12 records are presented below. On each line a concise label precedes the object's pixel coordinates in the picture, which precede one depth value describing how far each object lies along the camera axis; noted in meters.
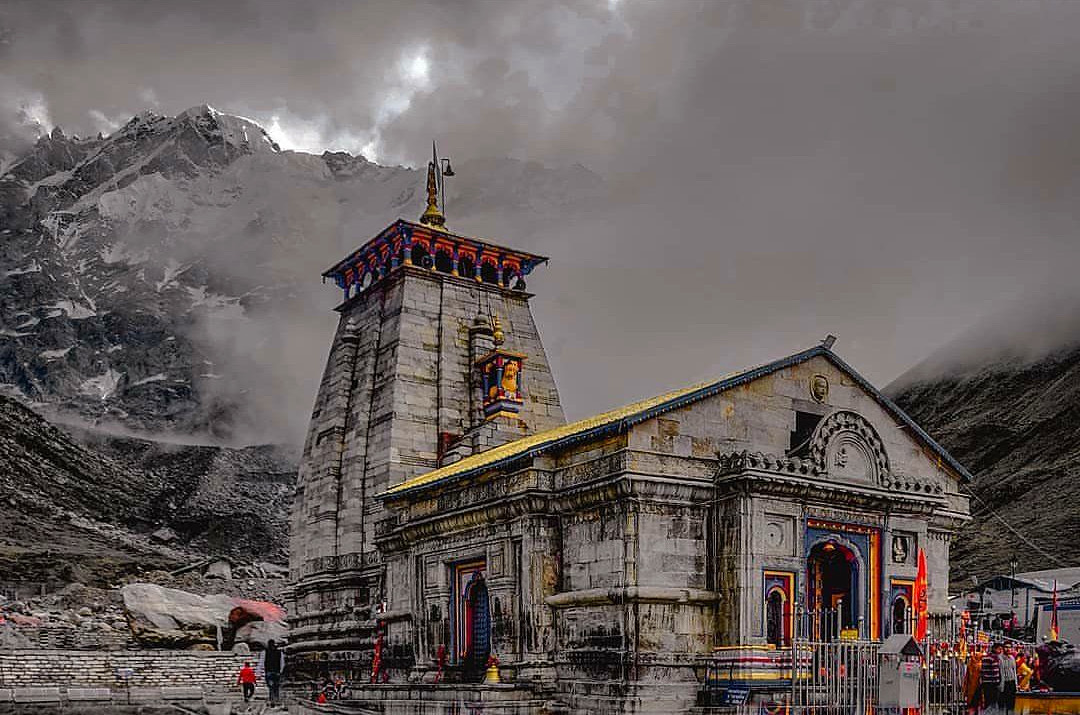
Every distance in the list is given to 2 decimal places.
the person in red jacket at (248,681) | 29.10
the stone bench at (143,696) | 31.01
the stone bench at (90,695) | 30.66
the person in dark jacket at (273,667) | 30.16
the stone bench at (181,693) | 32.22
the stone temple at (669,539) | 22.61
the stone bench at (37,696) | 29.88
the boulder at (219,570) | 63.00
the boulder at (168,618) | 37.72
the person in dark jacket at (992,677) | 21.62
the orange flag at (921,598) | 25.03
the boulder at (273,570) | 69.95
